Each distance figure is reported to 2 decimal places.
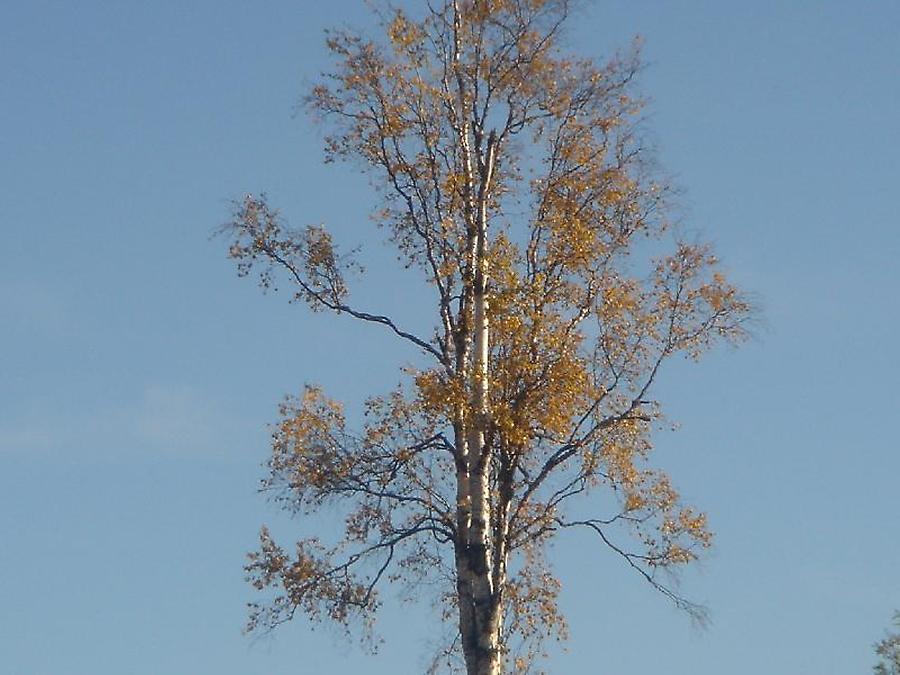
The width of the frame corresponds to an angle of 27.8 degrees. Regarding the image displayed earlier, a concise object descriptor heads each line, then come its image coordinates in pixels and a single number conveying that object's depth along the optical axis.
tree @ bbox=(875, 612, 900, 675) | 57.41
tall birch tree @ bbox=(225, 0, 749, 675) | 25.06
